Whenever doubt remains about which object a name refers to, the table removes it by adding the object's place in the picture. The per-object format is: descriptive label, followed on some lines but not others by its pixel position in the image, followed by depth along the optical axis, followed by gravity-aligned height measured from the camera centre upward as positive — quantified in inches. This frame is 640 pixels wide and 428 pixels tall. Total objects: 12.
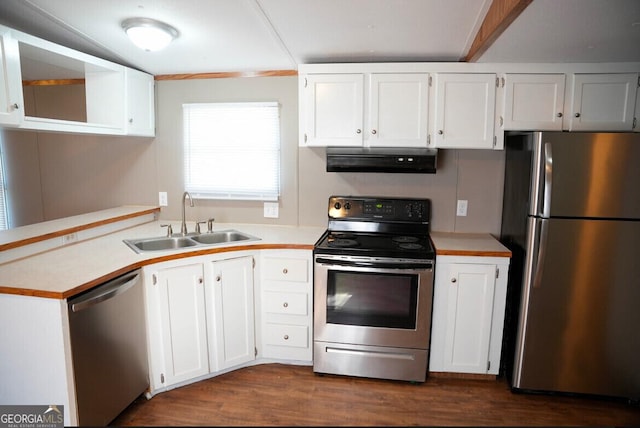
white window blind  120.4 +5.1
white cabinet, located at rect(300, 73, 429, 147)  101.6 +15.6
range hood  102.2 +2.0
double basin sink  102.1 -21.4
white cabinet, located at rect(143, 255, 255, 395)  89.1 -38.0
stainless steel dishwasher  69.3 -37.0
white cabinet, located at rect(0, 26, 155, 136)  78.8 +21.0
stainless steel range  94.7 -36.0
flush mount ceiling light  87.2 +30.1
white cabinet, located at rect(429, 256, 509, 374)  96.1 -37.2
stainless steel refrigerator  85.1 -22.4
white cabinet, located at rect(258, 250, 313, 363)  101.0 -37.8
